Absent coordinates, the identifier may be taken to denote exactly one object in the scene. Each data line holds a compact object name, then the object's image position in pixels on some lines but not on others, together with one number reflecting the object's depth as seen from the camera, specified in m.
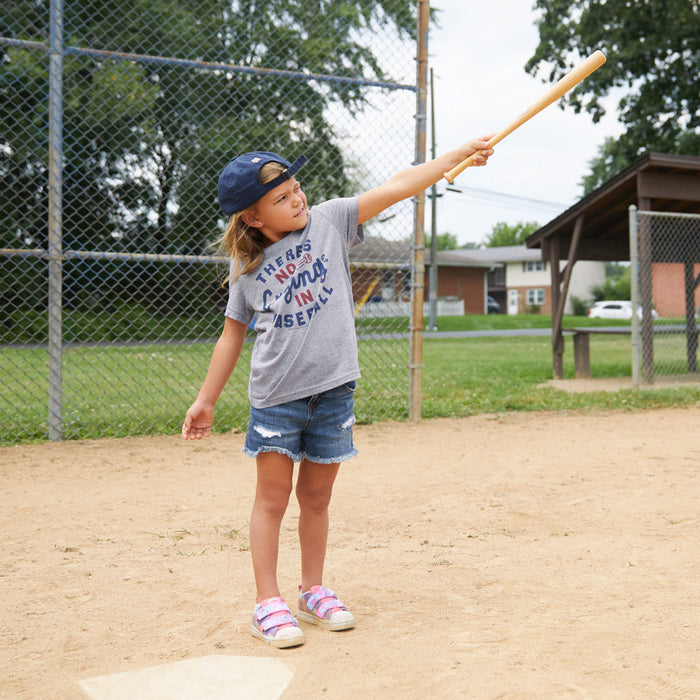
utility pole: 28.66
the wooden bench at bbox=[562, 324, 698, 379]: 10.82
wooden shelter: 9.68
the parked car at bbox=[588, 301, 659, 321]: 39.47
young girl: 2.52
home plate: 2.10
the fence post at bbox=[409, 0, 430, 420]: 6.70
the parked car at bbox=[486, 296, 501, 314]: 53.20
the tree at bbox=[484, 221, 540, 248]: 81.06
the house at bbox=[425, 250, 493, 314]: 46.25
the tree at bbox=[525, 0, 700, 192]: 17.97
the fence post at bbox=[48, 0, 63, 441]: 5.66
